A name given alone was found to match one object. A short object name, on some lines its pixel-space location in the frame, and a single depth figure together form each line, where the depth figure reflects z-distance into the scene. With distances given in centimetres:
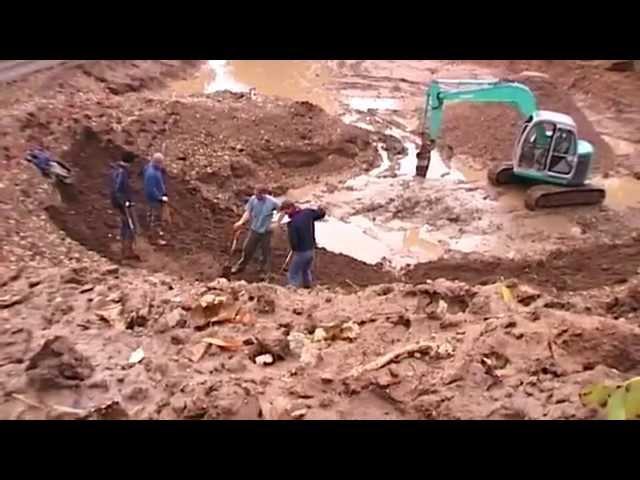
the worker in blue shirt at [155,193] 1091
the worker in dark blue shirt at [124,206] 1053
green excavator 1357
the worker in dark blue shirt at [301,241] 966
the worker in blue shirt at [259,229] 1011
